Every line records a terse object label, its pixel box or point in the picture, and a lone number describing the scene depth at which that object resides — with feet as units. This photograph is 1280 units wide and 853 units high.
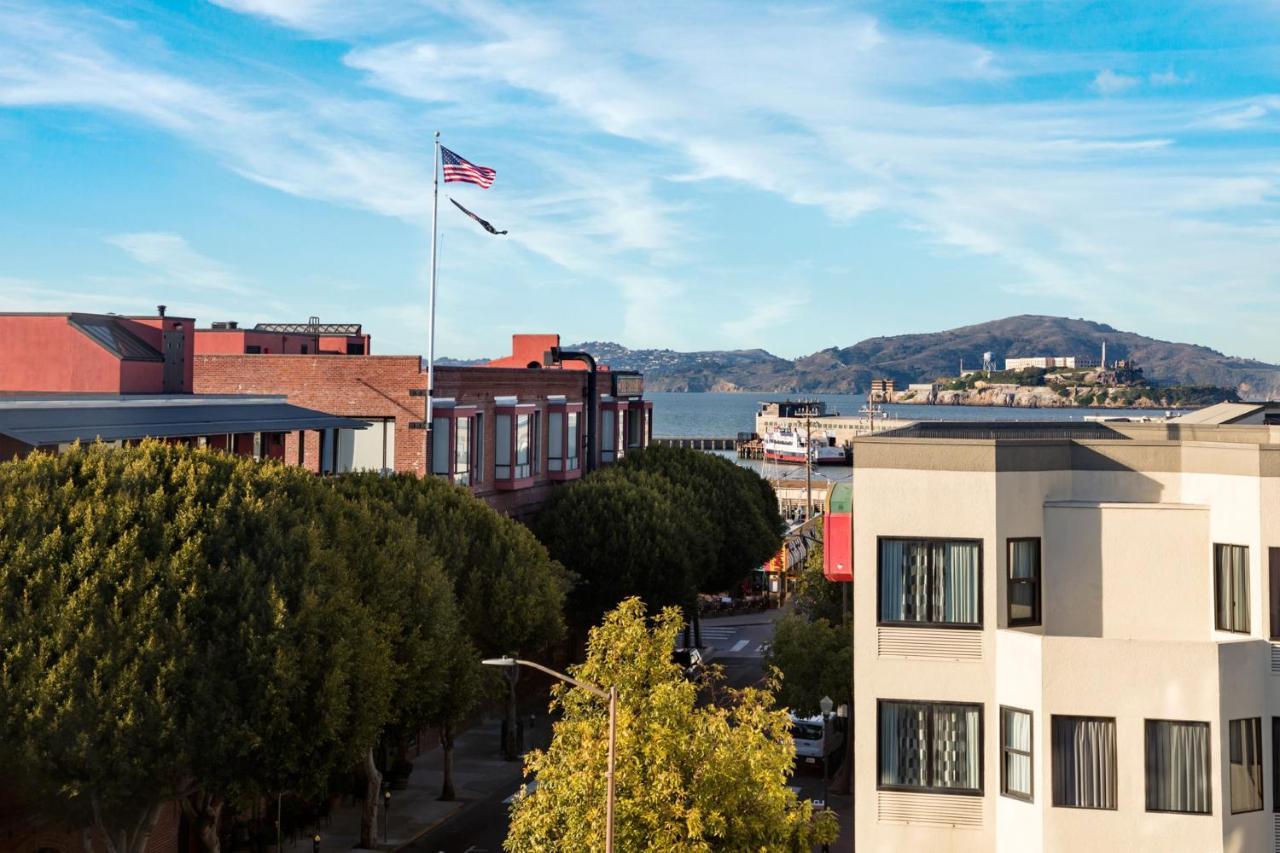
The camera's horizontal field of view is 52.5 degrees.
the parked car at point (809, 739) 163.02
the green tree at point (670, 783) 75.92
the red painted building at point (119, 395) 128.88
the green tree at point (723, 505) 235.61
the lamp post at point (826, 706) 123.03
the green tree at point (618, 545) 207.72
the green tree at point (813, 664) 144.56
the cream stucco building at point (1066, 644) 64.80
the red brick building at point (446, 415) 189.47
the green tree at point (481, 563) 145.28
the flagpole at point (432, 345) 179.22
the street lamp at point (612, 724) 72.79
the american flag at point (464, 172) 174.19
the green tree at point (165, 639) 86.74
